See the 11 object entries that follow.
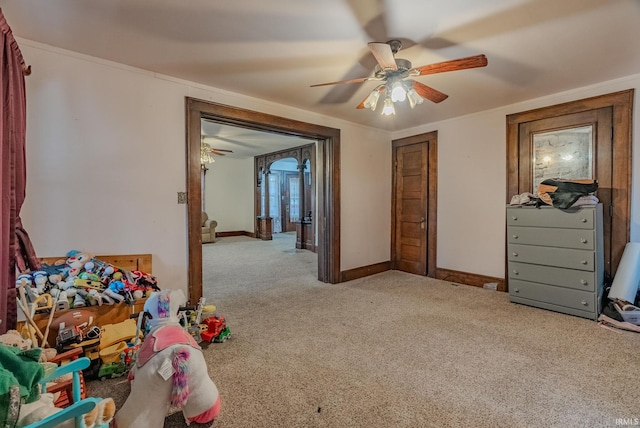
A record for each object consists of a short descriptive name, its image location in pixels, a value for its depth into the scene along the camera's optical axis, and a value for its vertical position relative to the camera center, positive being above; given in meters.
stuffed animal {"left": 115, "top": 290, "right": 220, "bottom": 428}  1.41 -0.86
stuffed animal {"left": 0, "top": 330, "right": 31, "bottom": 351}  1.34 -0.60
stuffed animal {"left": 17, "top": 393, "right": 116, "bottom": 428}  1.07 -0.77
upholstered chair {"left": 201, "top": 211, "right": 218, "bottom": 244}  8.11 -0.63
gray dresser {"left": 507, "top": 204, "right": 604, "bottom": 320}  2.82 -0.55
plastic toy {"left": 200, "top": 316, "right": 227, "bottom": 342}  2.38 -0.99
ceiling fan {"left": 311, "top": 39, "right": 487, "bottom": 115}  2.01 +0.98
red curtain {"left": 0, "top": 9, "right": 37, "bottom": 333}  1.67 +0.27
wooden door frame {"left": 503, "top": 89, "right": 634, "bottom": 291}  2.99 +0.42
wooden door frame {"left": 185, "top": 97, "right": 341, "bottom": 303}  2.99 +0.41
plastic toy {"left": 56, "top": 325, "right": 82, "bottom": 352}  1.82 -0.79
